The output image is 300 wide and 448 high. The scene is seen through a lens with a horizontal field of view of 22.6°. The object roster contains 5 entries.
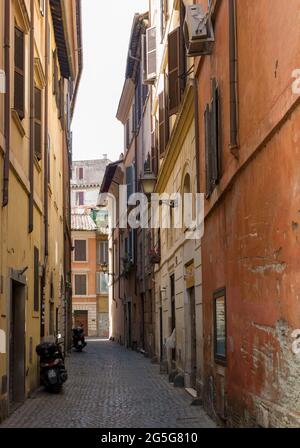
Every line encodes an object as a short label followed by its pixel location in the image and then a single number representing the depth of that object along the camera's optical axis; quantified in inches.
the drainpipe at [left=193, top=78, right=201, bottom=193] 479.5
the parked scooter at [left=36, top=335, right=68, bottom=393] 549.0
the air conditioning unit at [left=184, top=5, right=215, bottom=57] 392.8
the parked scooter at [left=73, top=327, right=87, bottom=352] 1241.4
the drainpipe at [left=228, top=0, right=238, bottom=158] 319.6
